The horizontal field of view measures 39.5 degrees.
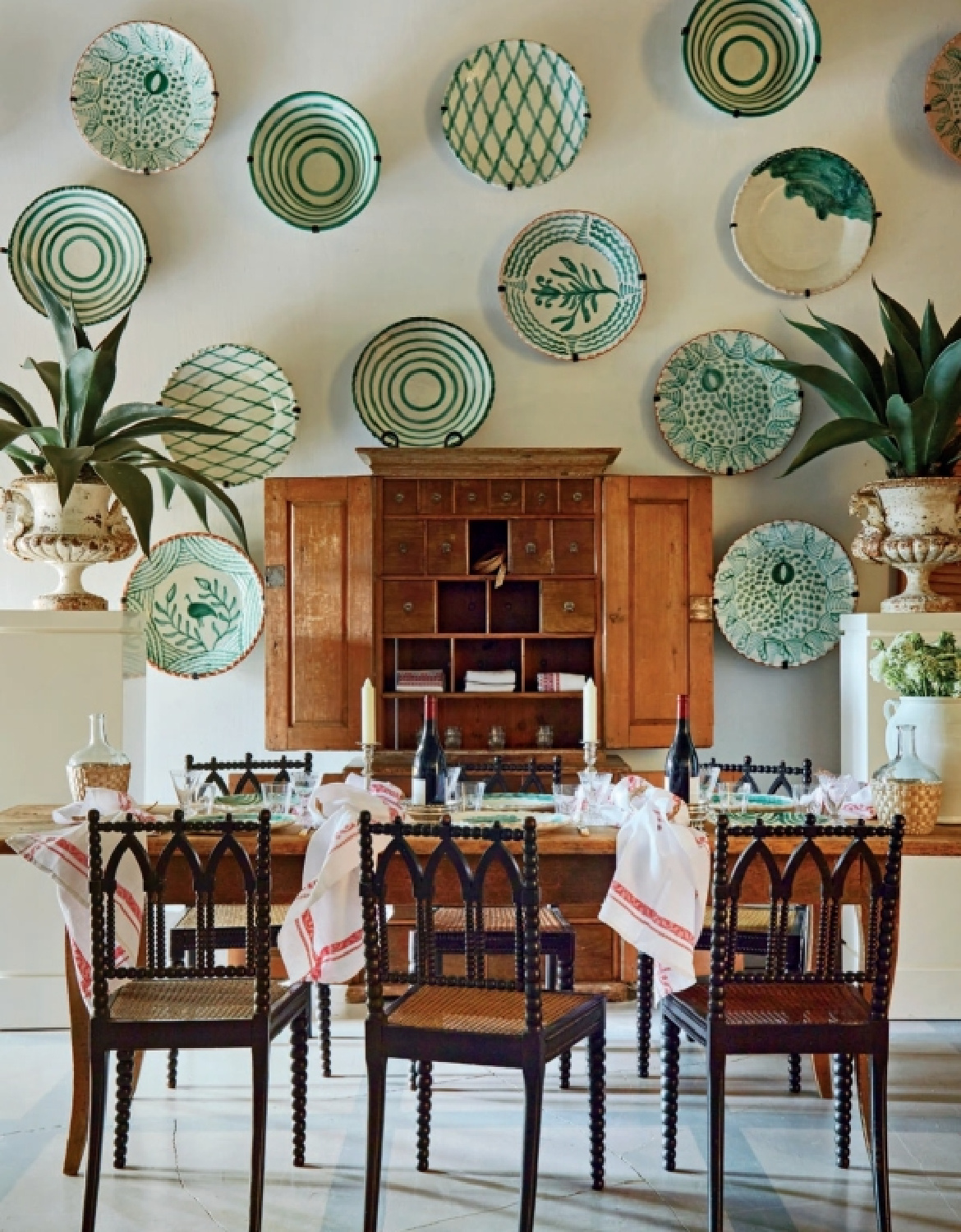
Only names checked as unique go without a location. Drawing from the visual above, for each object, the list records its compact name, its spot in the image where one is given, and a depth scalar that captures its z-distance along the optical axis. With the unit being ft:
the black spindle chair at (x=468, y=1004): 8.11
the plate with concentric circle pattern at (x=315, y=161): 16.74
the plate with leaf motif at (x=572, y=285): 16.79
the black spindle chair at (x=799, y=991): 8.43
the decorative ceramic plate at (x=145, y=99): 16.67
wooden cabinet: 15.34
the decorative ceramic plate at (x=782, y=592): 16.70
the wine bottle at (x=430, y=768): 10.49
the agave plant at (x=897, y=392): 14.20
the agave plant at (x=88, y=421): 13.80
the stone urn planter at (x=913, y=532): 14.34
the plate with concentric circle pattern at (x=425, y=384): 16.76
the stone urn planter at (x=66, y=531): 14.06
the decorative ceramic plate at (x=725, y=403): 16.78
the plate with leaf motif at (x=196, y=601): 16.58
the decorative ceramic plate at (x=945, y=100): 16.74
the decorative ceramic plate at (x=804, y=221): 16.80
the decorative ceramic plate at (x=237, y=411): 16.65
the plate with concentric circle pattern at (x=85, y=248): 16.66
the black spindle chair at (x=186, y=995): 8.43
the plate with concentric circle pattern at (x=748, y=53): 16.81
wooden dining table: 9.54
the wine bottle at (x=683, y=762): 10.12
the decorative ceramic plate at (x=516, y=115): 16.80
